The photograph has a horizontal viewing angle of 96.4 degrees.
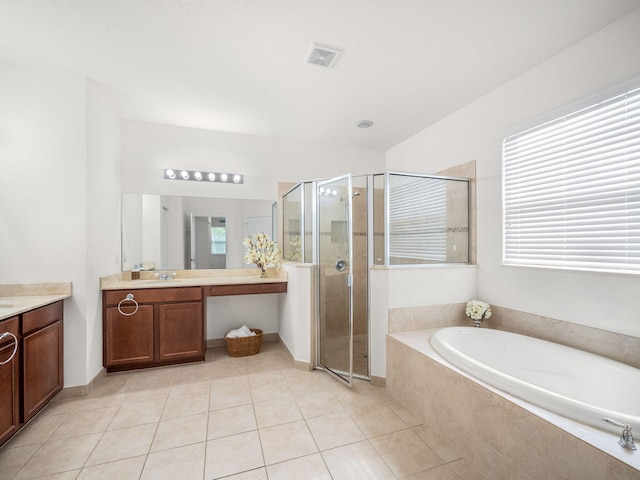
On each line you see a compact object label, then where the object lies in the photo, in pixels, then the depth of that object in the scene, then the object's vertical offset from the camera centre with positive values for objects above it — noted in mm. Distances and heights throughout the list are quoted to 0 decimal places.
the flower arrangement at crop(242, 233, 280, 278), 3418 -124
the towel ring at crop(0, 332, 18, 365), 1660 -629
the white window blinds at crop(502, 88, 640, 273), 1762 +350
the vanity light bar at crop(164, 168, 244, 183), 3320 +780
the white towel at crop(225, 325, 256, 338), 3230 -1054
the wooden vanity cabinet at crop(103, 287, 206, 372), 2668 -835
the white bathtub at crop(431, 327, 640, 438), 1275 -803
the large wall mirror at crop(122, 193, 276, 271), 3213 +149
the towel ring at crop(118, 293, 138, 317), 2676 -552
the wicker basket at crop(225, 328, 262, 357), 3158 -1162
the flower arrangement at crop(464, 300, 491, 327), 2545 -640
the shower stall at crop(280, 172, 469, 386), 2660 +11
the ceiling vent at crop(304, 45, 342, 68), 2021 +1354
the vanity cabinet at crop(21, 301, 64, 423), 1866 -819
